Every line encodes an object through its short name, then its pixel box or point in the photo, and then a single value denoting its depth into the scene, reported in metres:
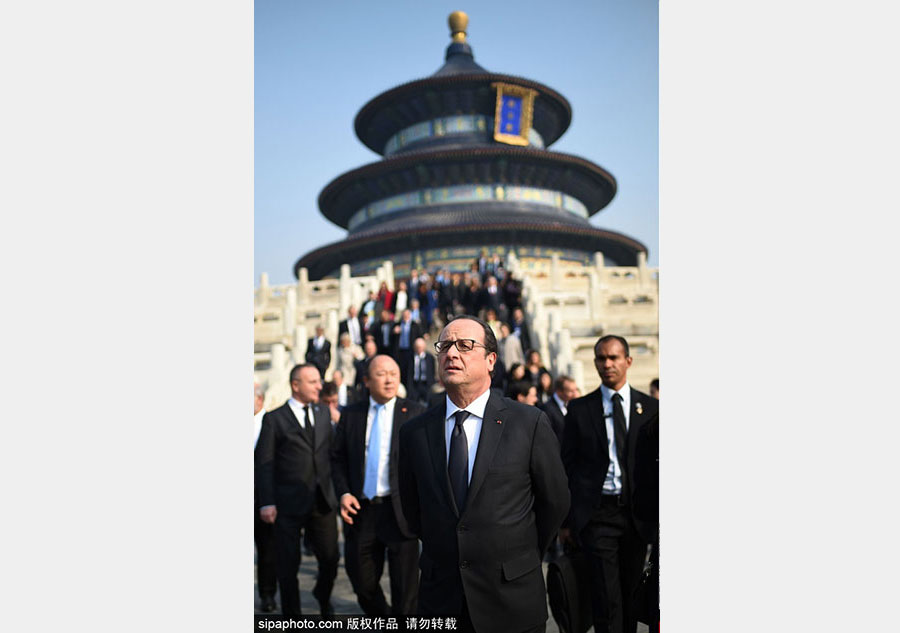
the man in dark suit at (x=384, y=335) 10.16
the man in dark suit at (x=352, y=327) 10.48
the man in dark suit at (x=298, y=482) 4.68
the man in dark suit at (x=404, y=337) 9.82
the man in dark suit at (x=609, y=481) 3.87
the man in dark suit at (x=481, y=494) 2.92
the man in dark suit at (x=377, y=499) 4.34
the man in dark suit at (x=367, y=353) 8.58
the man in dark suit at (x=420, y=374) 8.80
